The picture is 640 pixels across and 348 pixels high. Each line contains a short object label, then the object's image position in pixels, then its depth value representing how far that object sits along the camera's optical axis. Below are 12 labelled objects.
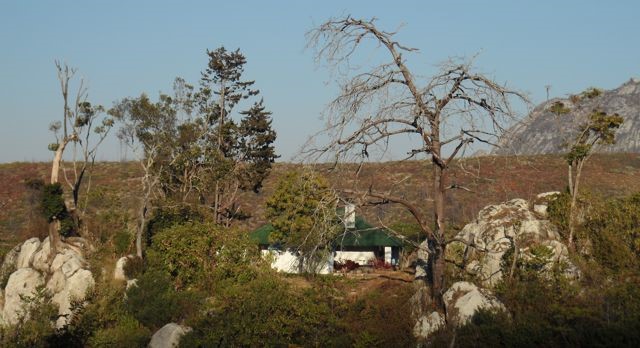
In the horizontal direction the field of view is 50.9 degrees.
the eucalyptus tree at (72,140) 31.75
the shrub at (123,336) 22.03
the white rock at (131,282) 25.73
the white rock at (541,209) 26.34
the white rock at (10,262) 32.35
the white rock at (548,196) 27.14
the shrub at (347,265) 33.22
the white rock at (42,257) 30.50
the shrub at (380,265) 33.88
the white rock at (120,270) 28.70
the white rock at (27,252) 31.64
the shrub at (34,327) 22.69
